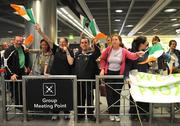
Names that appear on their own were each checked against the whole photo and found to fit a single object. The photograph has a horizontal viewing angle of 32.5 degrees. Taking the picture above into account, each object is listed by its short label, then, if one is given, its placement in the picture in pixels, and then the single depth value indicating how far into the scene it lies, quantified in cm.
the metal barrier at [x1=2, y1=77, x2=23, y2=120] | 627
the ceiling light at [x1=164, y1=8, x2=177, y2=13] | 1297
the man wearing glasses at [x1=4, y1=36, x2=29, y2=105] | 637
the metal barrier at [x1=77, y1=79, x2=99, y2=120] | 608
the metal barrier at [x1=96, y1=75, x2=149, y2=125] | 581
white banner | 476
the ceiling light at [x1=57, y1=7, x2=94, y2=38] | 1309
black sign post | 607
